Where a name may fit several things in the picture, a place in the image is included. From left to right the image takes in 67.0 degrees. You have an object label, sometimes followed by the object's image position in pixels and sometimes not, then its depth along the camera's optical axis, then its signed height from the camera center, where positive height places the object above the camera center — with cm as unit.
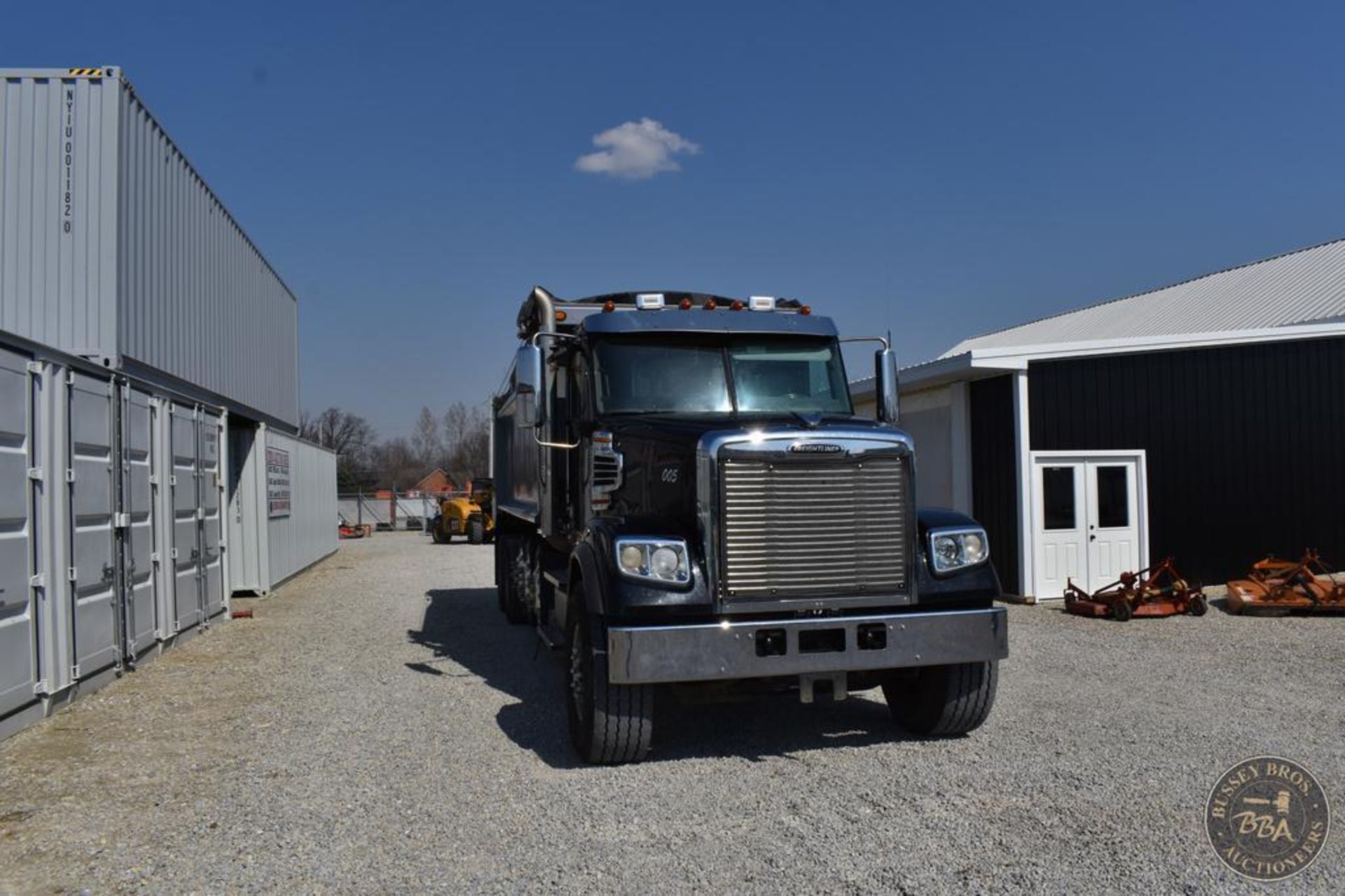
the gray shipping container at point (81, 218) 1038 +262
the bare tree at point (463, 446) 6978 +129
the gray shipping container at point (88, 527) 677 -49
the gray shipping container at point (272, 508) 1554 -75
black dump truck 544 -55
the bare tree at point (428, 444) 8925 +161
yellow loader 3225 -188
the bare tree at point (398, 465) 8025 -22
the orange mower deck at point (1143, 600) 1133 -168
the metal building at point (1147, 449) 1297 +2
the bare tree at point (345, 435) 7562 +220
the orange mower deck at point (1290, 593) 1127 -162
